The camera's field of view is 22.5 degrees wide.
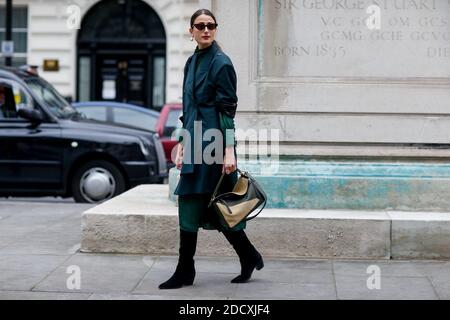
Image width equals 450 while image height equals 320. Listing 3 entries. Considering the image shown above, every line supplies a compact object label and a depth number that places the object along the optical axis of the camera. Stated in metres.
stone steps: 8.71
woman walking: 7.52
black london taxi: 14.52
